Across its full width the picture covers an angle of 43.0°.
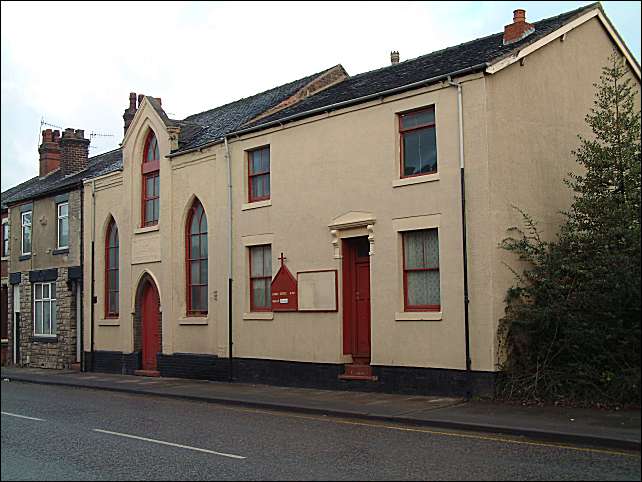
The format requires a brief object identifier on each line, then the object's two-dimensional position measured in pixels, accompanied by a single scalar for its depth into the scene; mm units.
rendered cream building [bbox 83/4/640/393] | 16125
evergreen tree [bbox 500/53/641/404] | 14148
